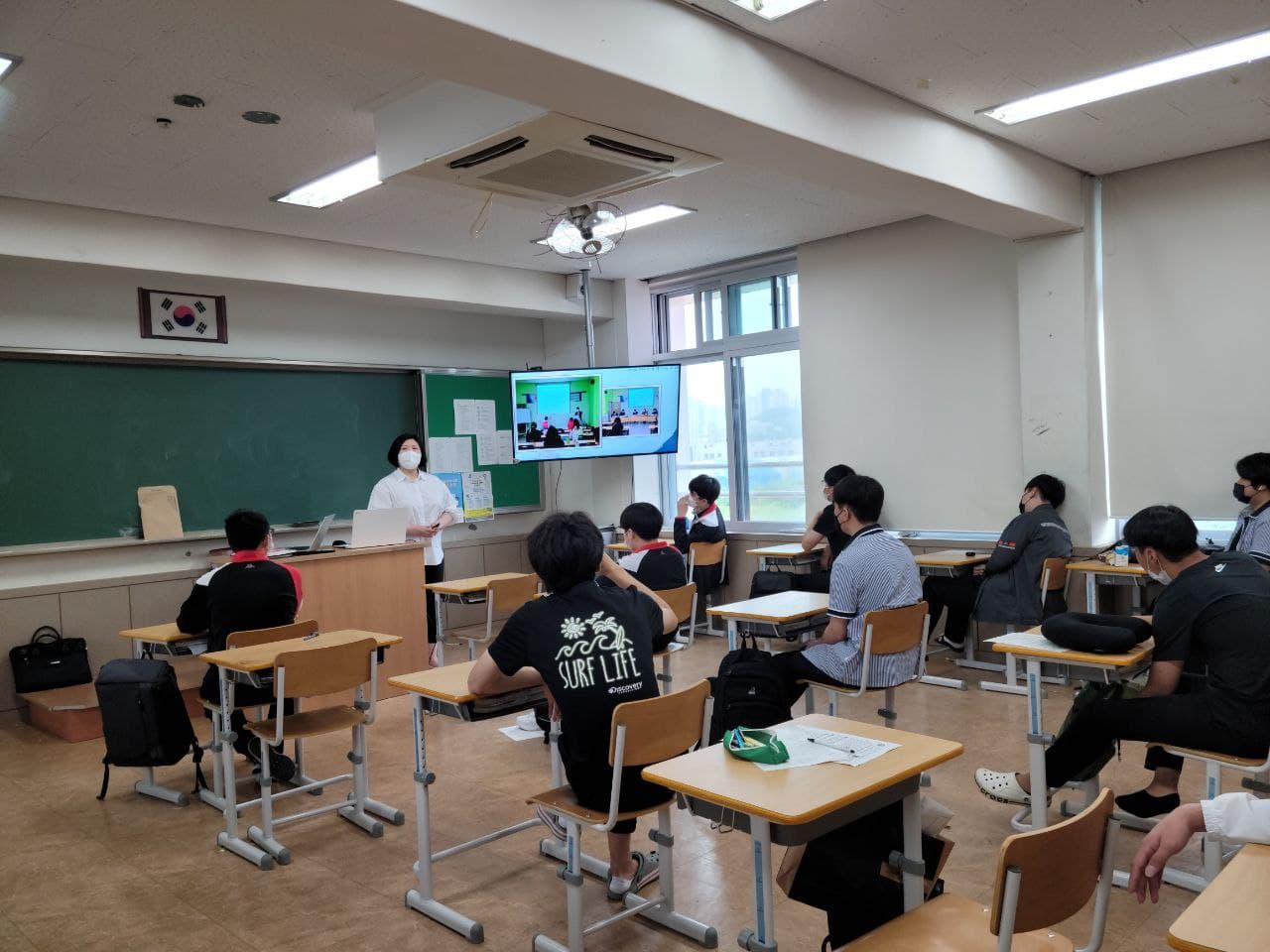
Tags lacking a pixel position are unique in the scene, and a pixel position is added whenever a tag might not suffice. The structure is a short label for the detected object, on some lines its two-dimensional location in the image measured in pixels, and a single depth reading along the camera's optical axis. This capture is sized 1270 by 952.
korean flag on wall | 6.30
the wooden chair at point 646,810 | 2.48
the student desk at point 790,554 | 6.66
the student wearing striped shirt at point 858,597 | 3.73
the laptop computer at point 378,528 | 5.85
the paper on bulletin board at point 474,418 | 8.26
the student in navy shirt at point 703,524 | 7.14
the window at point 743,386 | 7.76
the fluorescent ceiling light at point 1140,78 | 3.92
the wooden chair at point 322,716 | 3.43
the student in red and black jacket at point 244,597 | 4.06
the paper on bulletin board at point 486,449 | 8.39
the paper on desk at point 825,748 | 2.06
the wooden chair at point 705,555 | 7.11
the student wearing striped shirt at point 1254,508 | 4.69
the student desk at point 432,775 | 2.83
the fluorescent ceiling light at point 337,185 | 5.02
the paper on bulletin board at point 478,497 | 8.27
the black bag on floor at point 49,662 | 5.51
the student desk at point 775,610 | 4.02
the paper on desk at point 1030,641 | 3.21
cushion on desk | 3.04
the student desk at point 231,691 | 3.43
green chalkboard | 5.81
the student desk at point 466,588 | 5.49
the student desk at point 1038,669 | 3.04
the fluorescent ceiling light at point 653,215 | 6.12
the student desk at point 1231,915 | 1.25
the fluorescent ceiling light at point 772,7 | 3.31
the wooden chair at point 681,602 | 4.35
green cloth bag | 2.08
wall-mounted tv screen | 7.65
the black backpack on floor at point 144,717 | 3.99
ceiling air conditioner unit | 3.63
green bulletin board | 8.05
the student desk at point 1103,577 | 5.23
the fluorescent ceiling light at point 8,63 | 3.52
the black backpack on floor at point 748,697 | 3.56
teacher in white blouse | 6.49
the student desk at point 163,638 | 4.18
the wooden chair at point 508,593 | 5.37
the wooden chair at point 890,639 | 3.65
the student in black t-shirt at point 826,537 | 6.50
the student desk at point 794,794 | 1.84
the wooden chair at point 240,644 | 3.82
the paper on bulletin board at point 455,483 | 8.06
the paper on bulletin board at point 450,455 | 7.99
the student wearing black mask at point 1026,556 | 5.47
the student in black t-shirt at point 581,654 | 2.58
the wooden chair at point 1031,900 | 1.55
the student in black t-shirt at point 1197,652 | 2.71
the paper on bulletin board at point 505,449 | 8.57
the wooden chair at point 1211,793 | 2.72
